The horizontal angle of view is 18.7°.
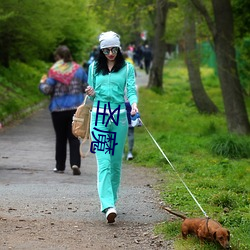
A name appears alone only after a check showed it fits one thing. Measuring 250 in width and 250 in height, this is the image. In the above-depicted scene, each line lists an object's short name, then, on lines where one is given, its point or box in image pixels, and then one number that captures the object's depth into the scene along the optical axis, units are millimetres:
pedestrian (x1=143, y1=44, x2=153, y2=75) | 50803
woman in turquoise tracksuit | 7578
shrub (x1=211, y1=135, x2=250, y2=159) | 13523
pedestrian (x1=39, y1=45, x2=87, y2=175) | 11156
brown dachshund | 6059
